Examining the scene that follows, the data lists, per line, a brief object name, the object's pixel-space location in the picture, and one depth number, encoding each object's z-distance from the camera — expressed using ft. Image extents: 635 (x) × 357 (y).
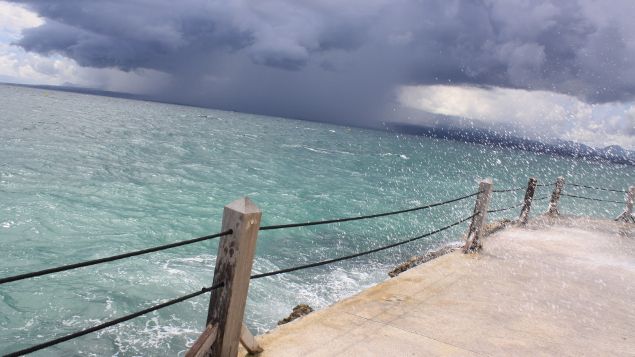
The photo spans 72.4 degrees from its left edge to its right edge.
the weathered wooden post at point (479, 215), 28.48
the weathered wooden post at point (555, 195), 45.52
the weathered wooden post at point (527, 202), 39.03
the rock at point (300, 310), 21.77
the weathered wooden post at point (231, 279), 11.39
